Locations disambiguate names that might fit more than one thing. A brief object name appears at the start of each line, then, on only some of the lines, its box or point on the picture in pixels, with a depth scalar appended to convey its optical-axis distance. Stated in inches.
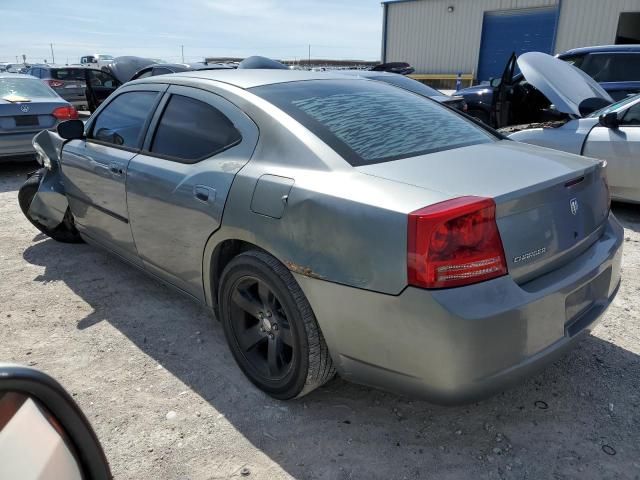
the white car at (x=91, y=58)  1335.0
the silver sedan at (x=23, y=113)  294.4
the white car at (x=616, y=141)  200.1
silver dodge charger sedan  73.6
